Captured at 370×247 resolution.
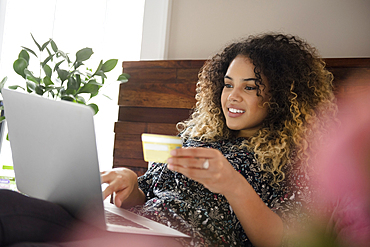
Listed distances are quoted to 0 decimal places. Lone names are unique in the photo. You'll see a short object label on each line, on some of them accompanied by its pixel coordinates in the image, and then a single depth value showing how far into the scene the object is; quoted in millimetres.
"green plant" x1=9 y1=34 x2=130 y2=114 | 2109
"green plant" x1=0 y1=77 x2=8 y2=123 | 2287
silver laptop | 709
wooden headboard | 2033
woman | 997
